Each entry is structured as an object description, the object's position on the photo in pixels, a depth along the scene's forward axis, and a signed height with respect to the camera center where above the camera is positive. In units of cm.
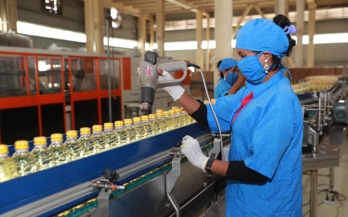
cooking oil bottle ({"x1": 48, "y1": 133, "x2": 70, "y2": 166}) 132 -31
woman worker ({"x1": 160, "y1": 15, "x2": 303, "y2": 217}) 119 -25
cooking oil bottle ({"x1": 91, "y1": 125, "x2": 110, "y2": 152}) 152 -30
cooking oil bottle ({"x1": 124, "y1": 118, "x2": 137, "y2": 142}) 175 -29
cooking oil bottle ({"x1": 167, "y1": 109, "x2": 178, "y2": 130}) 210 -29
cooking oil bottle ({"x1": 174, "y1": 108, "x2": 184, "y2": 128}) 219 -28
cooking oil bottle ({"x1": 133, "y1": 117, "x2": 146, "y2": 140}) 180 -29
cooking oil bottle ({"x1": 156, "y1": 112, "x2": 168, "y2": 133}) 201 -28
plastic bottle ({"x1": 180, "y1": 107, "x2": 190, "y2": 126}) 225 -29
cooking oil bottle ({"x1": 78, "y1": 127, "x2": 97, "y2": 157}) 148 -31
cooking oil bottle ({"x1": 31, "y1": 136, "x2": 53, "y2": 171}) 121 -31
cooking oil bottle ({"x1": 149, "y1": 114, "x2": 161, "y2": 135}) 194 -28
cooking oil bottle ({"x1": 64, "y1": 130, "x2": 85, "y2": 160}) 139 -31
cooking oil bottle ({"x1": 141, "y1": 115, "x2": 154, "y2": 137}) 184 -28
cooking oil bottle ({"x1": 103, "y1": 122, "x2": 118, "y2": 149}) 159 -29
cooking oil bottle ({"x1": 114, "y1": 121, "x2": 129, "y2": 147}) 168 -29
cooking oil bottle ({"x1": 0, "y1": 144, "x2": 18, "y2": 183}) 111 -31
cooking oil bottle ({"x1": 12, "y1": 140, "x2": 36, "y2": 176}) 118 -32
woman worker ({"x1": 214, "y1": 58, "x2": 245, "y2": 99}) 361 +3
